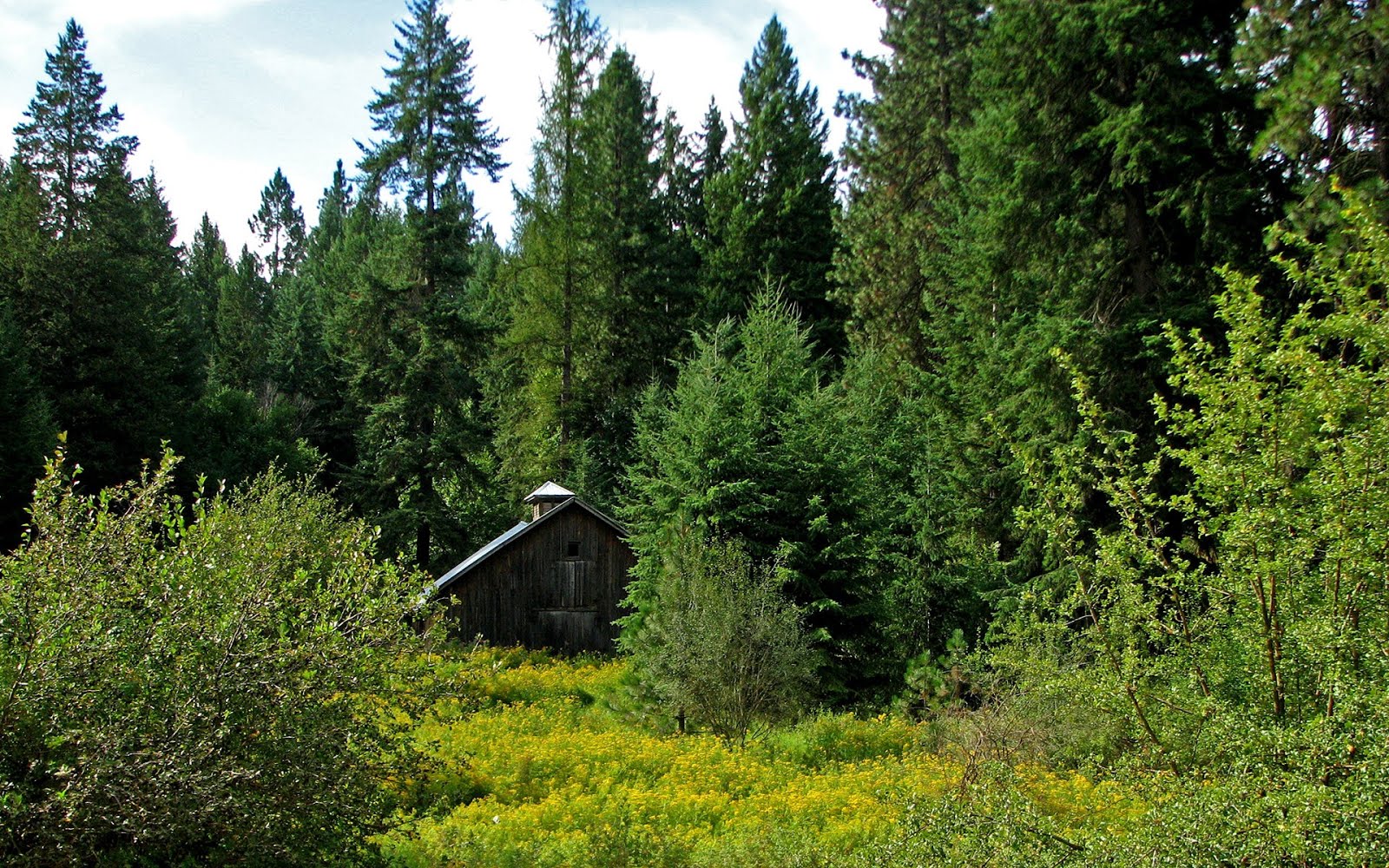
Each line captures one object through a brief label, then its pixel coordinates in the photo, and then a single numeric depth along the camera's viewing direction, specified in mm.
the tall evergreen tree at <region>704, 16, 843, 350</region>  35094
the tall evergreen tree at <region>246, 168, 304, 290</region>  82375
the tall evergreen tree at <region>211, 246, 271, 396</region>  51719
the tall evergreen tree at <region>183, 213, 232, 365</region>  54188
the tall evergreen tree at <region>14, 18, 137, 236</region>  31266
